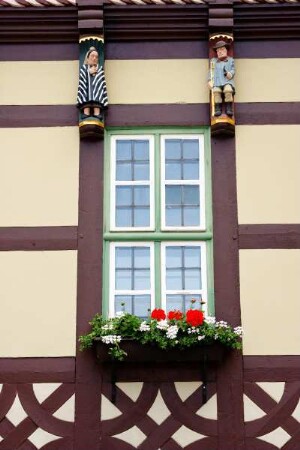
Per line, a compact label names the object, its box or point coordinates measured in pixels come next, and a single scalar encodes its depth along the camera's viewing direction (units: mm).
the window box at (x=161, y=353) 8055
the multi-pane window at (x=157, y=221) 8531
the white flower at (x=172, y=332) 7969
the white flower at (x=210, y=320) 8109
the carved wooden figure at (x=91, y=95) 8859
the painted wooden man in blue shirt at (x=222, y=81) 8875
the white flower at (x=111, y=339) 7941
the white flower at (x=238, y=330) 8125
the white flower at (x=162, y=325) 8031
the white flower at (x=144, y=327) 8024
